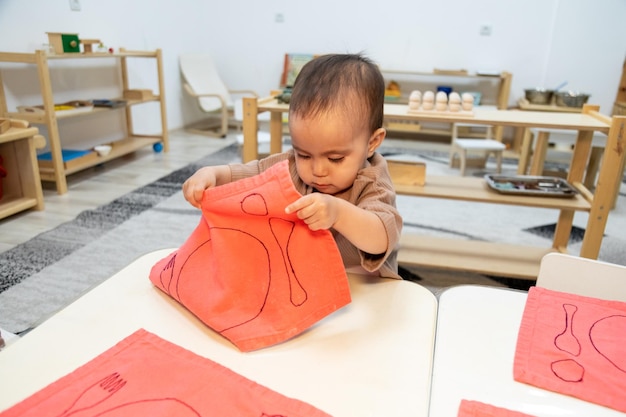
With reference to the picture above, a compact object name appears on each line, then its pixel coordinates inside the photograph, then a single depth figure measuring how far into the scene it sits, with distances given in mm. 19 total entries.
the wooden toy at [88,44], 3008
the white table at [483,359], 524
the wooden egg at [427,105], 1995
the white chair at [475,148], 3530
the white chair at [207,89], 4691
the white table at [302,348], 531
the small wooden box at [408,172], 2035
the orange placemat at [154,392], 481
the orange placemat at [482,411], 502
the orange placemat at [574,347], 548
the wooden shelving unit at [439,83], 4438
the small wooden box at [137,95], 3762
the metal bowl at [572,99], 3965
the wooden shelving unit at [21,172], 2426
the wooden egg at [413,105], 1983
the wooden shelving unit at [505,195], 1740
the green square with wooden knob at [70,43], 2812
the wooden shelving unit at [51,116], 2604
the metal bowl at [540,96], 4184
